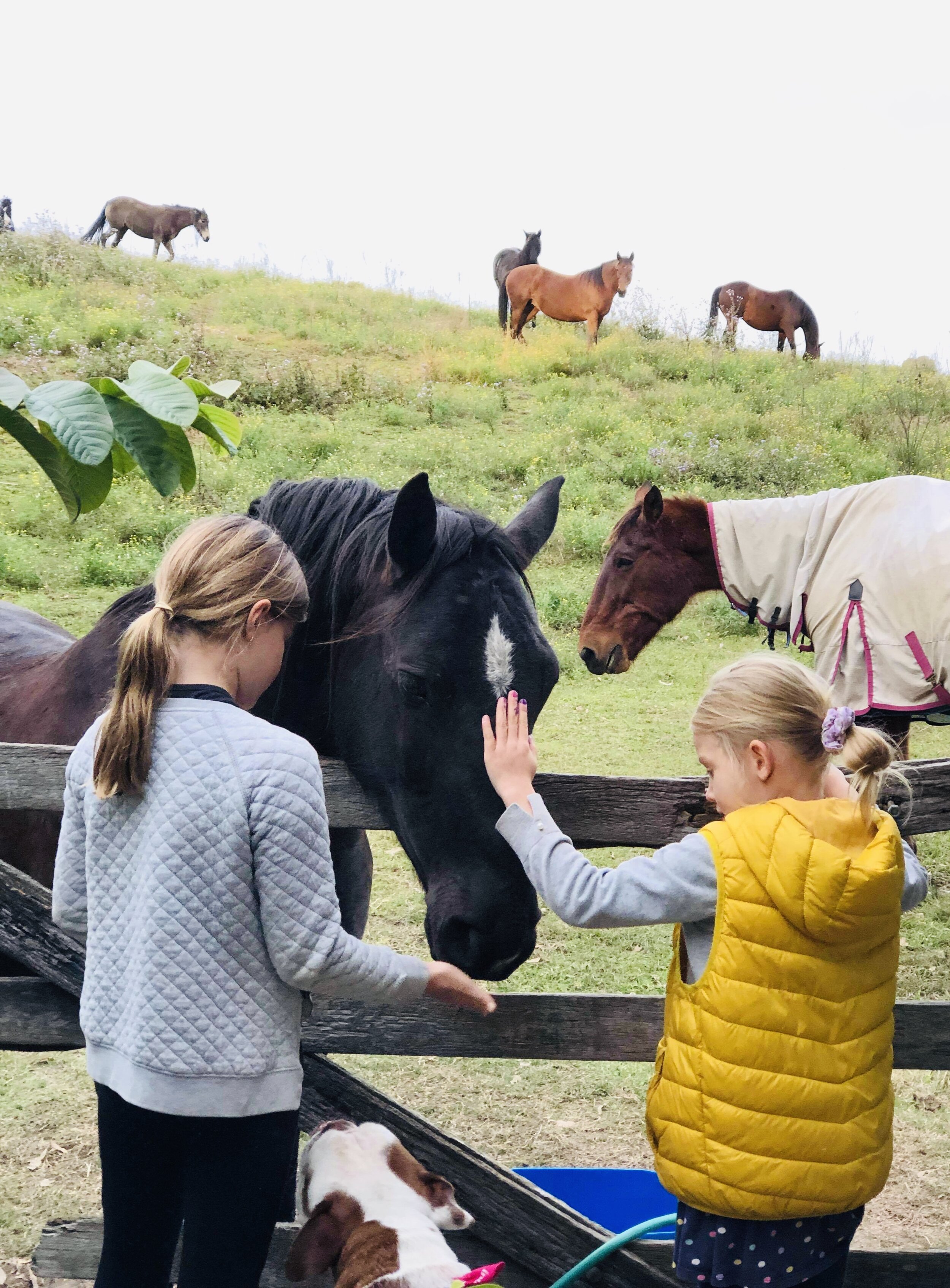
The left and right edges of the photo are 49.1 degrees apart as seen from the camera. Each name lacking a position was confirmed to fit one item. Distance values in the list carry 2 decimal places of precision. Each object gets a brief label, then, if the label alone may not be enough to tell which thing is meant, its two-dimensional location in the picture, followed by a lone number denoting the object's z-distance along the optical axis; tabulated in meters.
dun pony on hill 21.45
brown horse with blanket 4.46
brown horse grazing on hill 18.14
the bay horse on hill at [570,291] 17.81
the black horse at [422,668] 1.93
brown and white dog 1.63
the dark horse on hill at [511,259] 18.84
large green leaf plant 1.53
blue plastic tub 2.78
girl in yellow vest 1.54
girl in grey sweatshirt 1.44
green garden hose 2.09
